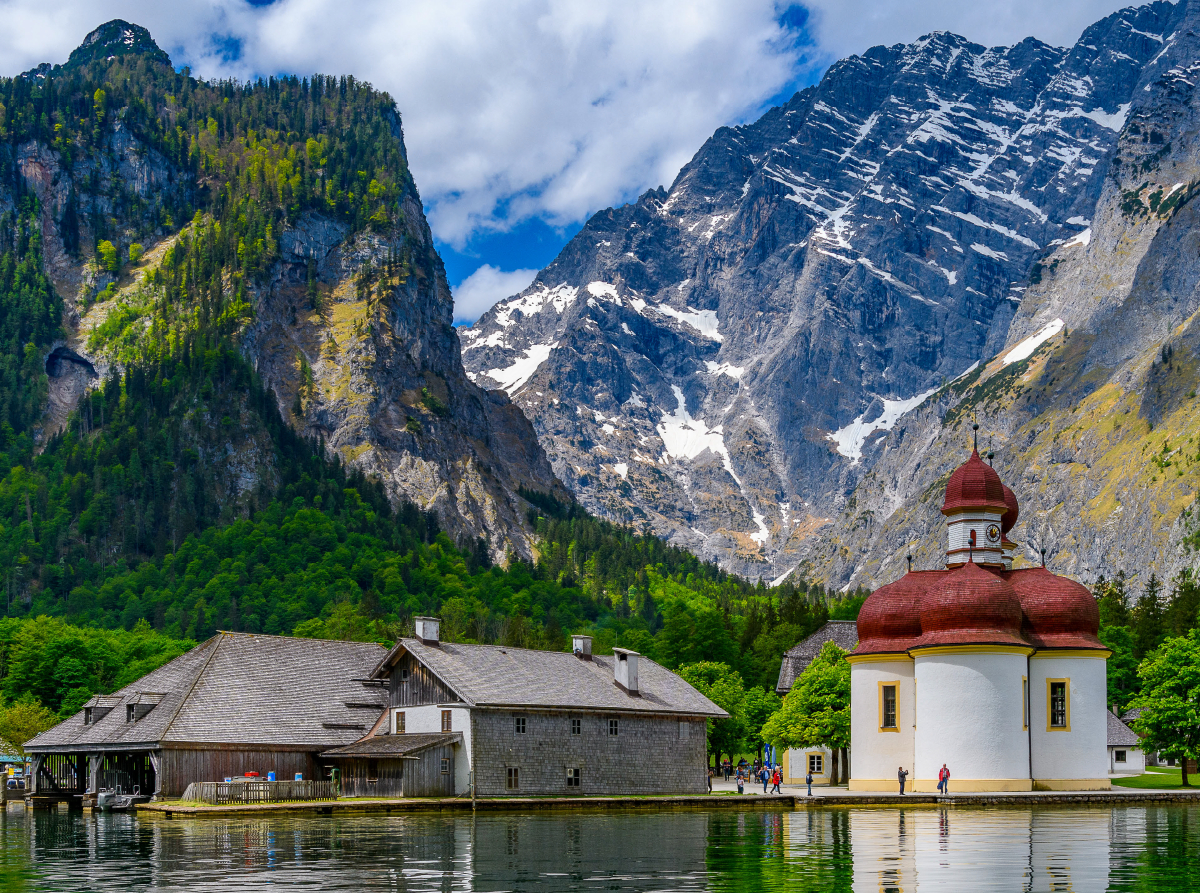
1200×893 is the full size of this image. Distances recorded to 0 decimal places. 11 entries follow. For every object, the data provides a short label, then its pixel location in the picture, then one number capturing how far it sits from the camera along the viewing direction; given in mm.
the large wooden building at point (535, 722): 77562
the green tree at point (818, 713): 90062
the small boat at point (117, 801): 74688
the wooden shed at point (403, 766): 76000
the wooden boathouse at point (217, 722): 75812
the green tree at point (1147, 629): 148875
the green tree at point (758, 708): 118812
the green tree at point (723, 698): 104812
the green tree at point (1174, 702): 89500
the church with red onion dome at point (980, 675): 75000
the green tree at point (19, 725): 96625
